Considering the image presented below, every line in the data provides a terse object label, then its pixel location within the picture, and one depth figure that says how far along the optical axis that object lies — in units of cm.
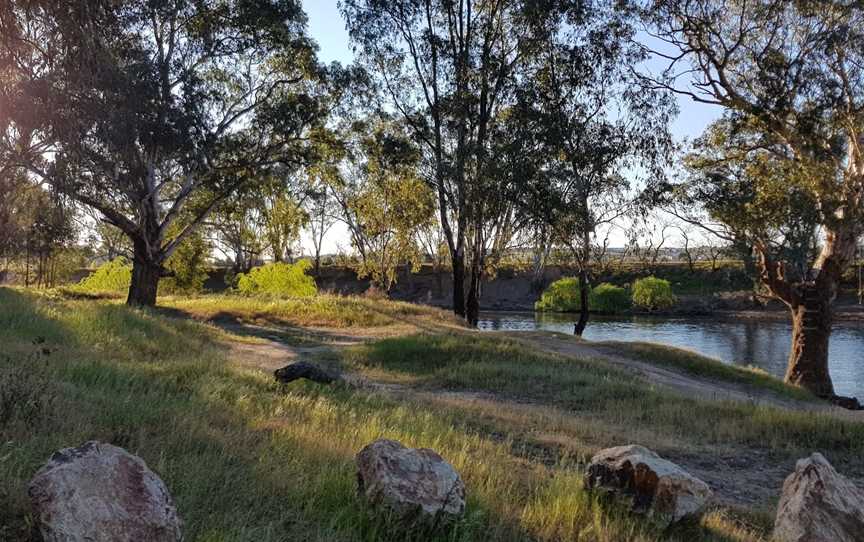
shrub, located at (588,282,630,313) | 5388
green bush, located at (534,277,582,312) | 5447
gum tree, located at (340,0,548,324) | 2449
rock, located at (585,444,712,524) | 443
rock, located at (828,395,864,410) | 1878
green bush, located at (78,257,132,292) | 3838
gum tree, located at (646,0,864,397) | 1920
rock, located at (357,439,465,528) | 363
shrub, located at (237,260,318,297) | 3562
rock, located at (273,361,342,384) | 901
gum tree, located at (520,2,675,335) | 2384
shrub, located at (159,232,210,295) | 3912
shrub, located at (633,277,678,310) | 5288
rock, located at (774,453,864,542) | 416
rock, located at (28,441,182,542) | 271
